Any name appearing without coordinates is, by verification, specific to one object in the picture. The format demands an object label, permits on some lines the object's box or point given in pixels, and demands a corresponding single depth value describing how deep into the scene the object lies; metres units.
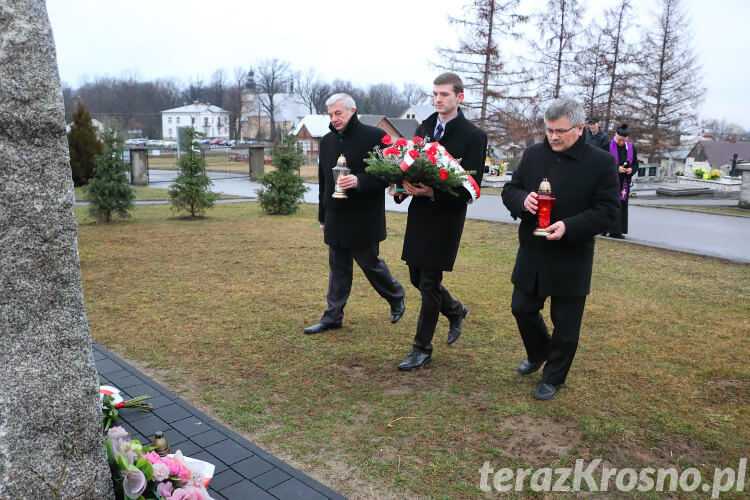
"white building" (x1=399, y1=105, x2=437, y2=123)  80.25
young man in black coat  4.45
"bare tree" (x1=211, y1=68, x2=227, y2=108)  99.25
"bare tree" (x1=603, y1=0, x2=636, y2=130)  35.59
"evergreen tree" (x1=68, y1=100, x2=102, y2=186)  23.08
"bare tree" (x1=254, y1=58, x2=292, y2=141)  86.31
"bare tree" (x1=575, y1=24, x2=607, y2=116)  35.34
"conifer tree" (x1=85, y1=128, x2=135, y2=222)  12.66
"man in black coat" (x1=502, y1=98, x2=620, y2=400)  3.89
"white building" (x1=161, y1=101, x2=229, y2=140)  98.31
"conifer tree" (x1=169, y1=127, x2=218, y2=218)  13.76
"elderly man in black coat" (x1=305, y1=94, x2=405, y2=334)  5.26
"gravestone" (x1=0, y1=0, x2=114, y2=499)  2.32
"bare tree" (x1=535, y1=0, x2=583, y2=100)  34.62
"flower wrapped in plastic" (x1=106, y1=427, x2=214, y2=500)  2.71
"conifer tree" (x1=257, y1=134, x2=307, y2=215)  15.00
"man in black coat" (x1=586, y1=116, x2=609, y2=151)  10.04
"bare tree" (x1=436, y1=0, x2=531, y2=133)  31.89
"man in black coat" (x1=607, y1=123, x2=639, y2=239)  10.47
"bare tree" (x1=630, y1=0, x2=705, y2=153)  36.44
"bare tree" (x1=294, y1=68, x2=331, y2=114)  90.75
